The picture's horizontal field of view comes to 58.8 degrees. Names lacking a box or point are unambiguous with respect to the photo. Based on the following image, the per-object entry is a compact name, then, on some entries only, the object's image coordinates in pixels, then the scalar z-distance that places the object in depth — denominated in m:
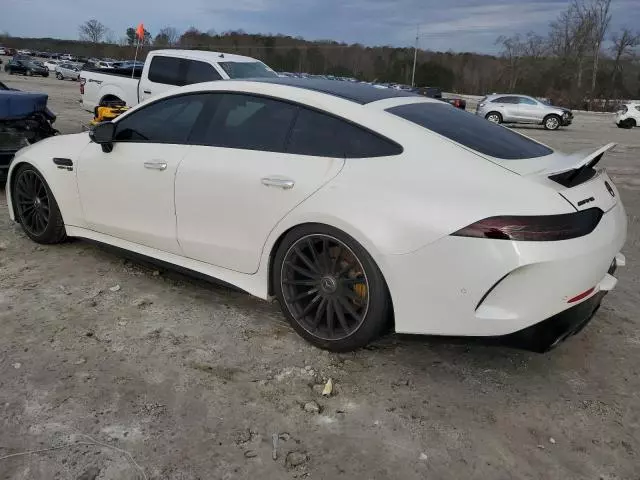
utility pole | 72.01
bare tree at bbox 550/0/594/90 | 64.31
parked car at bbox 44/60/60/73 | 53.61
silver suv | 24.44
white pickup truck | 9.88
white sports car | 2.66
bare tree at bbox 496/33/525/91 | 69.06
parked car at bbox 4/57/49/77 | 46.89
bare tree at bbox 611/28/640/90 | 61.91
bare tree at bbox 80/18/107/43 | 119.94
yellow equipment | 8.23
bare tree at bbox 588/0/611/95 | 62.65
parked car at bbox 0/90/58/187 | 6.28
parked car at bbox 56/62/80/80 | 45.94
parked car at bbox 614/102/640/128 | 28.02
